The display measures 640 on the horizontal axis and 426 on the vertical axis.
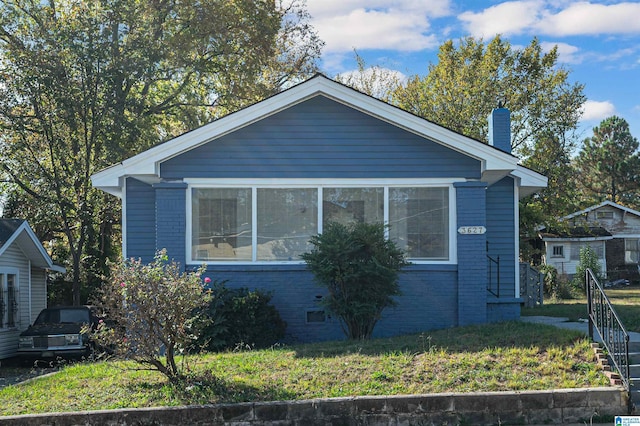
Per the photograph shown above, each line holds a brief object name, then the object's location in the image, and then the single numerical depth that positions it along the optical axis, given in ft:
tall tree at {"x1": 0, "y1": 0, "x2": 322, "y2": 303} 73.00
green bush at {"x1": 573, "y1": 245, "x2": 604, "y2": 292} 98.53
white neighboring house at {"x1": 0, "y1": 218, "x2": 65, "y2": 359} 61.67
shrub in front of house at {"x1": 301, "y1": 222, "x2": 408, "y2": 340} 39.22
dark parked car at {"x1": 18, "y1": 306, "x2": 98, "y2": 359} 53.42
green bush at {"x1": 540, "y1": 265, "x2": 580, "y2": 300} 81.61
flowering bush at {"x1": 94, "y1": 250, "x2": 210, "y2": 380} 28.89
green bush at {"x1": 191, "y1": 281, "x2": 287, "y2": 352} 40.63
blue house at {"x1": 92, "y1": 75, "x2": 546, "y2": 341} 44.80
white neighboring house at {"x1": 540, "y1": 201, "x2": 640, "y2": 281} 130.11
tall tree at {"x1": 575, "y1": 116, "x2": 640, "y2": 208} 173.68
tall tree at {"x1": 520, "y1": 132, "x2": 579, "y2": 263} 95.50
